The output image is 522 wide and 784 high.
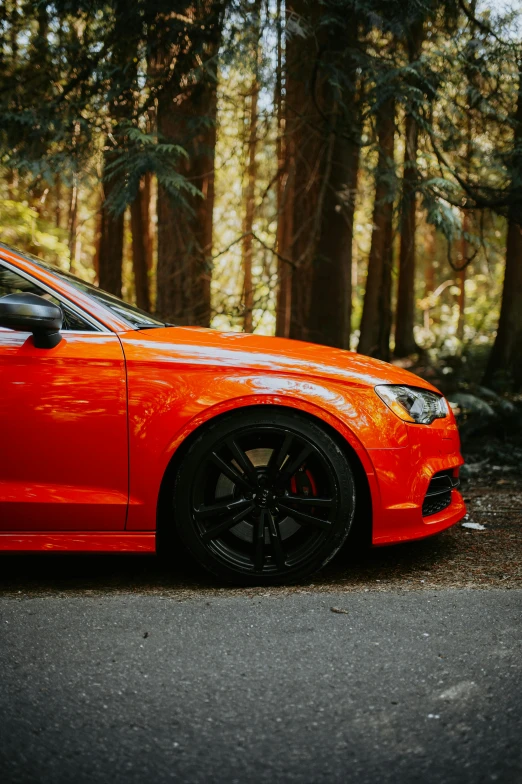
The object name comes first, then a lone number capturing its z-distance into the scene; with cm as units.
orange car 370
